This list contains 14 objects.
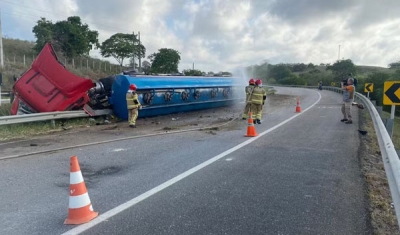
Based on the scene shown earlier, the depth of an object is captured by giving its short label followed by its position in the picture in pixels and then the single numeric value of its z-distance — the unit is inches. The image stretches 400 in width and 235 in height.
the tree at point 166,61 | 1803.6
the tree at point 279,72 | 3366.1
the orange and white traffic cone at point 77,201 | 136.9
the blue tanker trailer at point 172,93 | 485.1
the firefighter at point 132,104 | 435.0
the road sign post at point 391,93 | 310.0
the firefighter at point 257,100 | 458.0
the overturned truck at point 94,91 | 426.9
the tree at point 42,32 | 1434.5
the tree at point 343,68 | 2790.4
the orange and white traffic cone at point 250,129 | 340.5
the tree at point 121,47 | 2031.3
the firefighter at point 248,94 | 476.7
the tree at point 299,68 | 4550.2
